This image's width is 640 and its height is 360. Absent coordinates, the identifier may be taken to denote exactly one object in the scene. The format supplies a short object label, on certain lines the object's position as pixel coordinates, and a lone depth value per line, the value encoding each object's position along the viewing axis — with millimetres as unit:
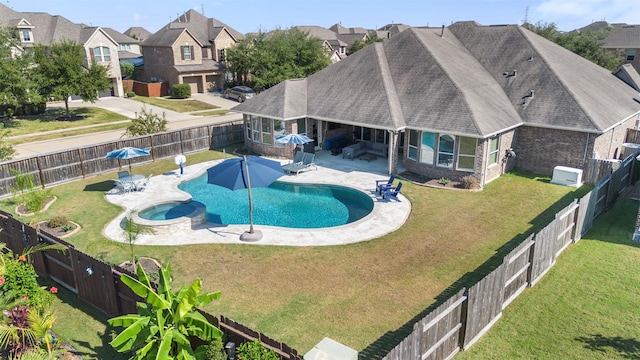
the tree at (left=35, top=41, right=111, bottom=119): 37125
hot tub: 16984
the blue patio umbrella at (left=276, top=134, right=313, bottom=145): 24514
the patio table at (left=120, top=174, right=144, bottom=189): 21609
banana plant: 8383
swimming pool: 19000
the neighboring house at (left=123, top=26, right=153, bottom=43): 110906
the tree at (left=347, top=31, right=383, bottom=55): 71812
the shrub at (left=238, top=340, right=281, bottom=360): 7931
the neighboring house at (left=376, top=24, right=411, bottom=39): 90131
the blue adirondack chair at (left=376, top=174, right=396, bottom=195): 20709
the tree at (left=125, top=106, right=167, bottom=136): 27641
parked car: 52156
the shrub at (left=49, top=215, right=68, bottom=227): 17281
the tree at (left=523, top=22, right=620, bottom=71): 48422
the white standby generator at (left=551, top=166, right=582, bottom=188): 21734
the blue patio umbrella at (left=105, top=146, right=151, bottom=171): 21270
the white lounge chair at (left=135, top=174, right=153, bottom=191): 21758
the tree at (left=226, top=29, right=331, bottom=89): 47844
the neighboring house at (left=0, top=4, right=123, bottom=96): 49969
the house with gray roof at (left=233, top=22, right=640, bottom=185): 22672
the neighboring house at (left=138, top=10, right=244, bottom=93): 53969
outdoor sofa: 27625
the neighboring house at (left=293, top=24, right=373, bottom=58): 78375
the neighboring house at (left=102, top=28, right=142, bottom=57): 66125
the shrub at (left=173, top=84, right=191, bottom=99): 52000
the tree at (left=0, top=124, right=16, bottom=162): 21672
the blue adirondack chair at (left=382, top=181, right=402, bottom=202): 20375
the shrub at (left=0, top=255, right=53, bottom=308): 10422
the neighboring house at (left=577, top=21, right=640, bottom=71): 63100
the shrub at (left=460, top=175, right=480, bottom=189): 21641
